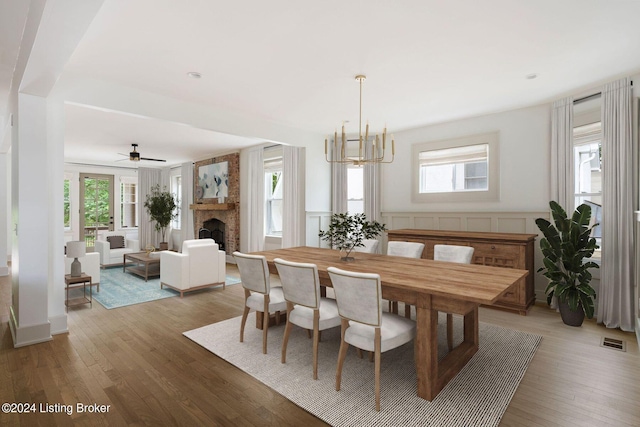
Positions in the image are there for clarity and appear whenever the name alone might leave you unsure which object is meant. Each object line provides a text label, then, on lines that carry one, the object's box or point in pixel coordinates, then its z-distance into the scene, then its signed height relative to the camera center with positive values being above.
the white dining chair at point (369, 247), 4.16 -0.46
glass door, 9.22 +0.16
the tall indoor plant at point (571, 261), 3.52 -0.56
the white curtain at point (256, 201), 6.99 +0.21
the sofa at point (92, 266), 5.06 -0.86
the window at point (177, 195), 9.63 +0.47
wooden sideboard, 3.95 -0.52
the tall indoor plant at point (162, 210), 8.55 +0.02
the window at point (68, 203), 8.90 +0.21
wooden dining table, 2.12 -0.53
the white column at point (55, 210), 3.25 +0.01
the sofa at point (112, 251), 7.06 -0.91
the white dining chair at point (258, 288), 2.90 -0.71
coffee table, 5.98 -1.05
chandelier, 6.01 +1.13
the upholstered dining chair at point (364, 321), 2.12 -0.75
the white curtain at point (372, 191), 5.94 +0.36
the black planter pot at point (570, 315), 3.55 -1.14
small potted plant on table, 3.08 -0.20
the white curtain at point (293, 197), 5.98 +0.25
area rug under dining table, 2.06 -1.28
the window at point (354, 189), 6.28 +0.42
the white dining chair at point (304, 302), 2.50 -0.73
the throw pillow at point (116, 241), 8.39 -0.79
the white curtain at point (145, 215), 9.90 -0.13
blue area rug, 4.63 -1.26
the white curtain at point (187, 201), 8.98 +0.27
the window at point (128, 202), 9.95 +0.27
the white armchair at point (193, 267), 4.88 -0.87
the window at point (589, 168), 3.95 +0.53
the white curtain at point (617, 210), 3.44 +0.01
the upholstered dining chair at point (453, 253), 3.38 -0.45
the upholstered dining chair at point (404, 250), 3.75 -0.46
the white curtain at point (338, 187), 6.20 +0.45
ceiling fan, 6.51 +1.07
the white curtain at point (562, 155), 4.02 +0.70
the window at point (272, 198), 7.06 +0.28
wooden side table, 4.28 -0.96
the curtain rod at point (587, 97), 3.76 +1.34
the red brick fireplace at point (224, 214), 7.67 -0.09
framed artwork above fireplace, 7.98 +0.75
